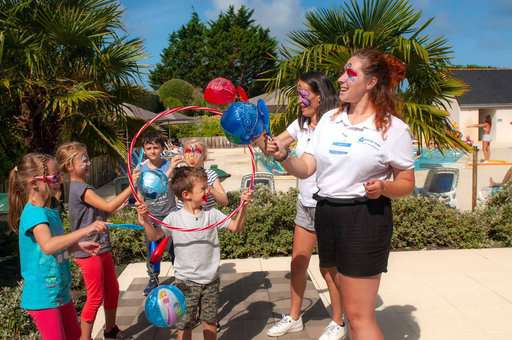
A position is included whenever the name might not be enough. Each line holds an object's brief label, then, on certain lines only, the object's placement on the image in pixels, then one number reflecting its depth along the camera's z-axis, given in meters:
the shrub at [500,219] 6.28
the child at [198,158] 3.80
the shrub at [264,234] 6.00
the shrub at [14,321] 3.43
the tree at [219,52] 54.19
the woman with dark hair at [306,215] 3.34
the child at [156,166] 3.90
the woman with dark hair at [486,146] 18.05
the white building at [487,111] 28.03
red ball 3.01
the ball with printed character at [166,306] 2.79
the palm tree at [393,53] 6.75
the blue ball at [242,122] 2.46
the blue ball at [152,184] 2.94
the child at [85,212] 3.18
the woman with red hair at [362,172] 2.38
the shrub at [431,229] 6.21
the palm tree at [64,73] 5.99
